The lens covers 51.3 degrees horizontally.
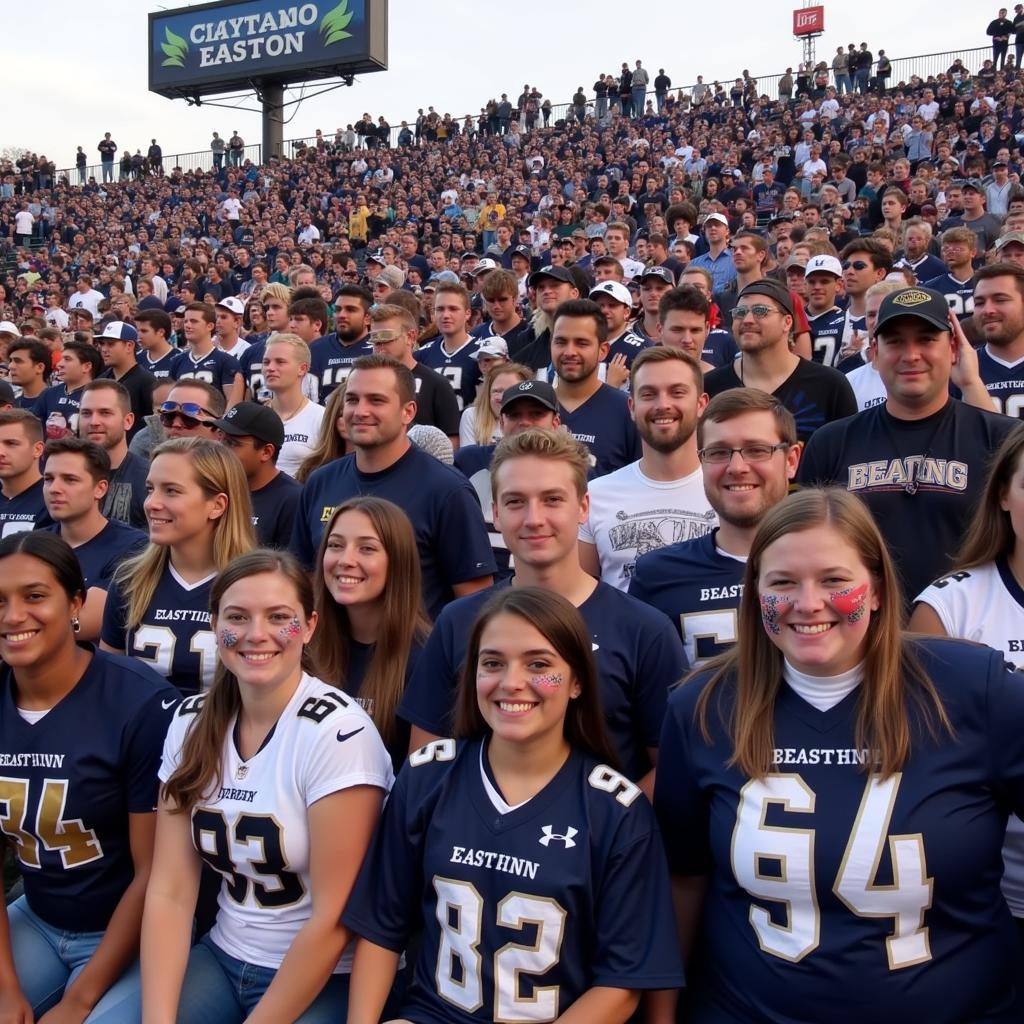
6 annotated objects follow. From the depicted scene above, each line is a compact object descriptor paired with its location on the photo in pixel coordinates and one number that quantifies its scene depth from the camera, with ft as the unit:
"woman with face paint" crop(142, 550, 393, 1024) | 9.00
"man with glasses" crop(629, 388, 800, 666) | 10.54
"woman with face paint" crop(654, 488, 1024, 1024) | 7.23
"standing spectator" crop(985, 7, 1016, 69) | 70.79
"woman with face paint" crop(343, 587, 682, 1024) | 8.00
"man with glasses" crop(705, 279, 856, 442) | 16.22
